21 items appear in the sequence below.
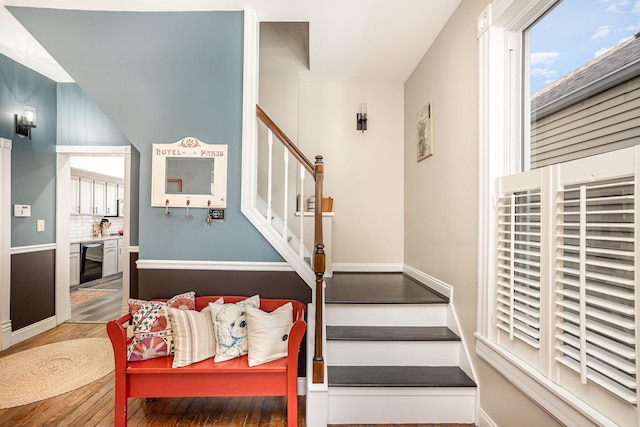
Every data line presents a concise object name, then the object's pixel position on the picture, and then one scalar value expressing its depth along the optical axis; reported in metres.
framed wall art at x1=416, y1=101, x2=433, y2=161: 2.77
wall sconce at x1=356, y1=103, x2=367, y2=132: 3.61
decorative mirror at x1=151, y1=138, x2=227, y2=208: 2.41
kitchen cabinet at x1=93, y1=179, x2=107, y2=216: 6.39
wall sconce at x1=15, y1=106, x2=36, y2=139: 3.26
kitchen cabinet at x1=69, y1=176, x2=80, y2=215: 5.80
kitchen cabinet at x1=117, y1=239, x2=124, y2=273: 6.83
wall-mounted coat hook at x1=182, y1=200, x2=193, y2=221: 2.42
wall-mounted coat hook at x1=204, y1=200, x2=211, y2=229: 2.40
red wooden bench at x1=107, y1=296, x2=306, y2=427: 1.86
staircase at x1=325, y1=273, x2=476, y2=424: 1.97
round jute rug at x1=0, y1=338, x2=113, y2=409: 2.33
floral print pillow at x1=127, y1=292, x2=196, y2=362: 1.95
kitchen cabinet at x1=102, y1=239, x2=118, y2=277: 6.31
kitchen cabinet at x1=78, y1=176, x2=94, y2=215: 5.98
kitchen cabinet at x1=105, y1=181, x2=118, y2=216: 6.82
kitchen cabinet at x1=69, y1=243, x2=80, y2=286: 5.52
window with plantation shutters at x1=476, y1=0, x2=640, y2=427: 1.15
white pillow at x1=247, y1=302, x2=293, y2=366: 1.94
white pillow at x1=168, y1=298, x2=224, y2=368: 1.91
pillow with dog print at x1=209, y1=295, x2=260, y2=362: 1.97
